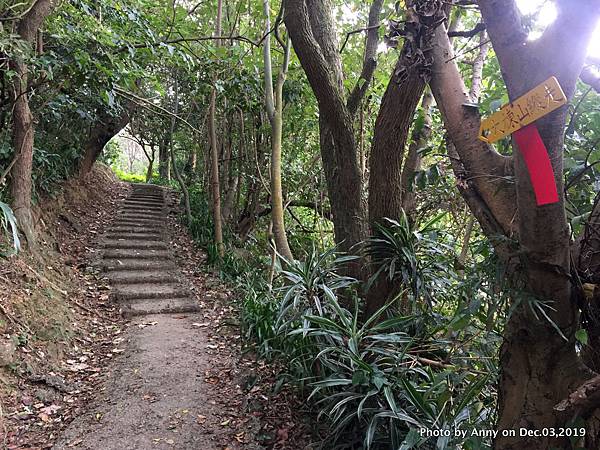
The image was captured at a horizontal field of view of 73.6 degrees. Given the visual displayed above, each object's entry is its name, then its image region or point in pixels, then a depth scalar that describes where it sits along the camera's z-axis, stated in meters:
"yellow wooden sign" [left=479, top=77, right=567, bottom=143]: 1.14
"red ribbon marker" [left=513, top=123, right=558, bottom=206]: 1.24
